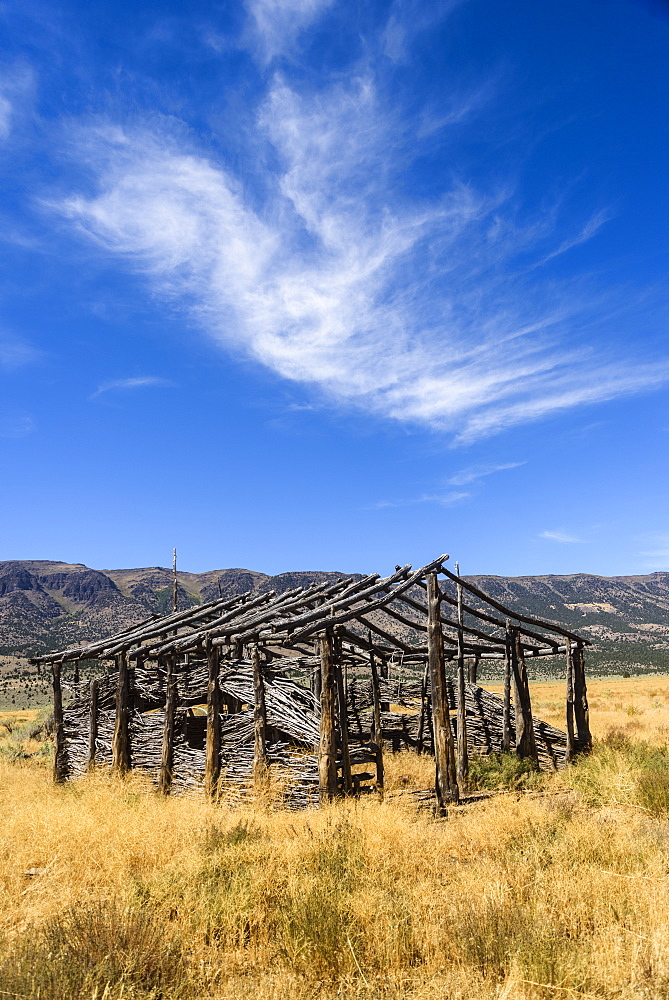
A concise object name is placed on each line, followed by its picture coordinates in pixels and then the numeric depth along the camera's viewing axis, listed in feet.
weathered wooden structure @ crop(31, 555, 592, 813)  37.83
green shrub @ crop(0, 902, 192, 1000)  13.65
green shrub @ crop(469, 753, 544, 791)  41.86
